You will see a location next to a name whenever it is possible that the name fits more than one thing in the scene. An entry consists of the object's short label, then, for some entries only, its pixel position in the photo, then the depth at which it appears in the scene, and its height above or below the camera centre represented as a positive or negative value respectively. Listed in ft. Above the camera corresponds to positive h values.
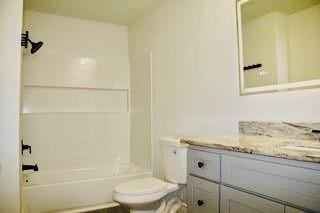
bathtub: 8.25 -2.50
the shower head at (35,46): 10.16 +2.87
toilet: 6.70 -1.95
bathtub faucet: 7.82 -1.53
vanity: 3.17 -0.89
